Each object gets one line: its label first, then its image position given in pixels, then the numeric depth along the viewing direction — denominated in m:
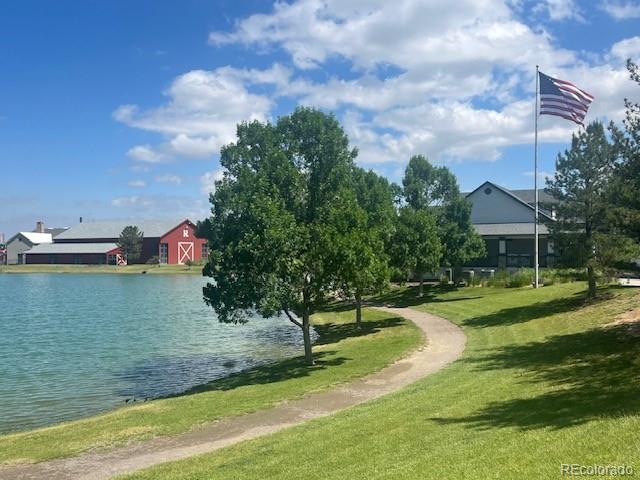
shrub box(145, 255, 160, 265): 113.94
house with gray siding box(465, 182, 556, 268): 53.50
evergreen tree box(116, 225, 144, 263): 112.94
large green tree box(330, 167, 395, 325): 21.19
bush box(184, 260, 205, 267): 107.80
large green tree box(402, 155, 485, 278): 44.47
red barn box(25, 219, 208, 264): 115.25
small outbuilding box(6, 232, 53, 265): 141.50
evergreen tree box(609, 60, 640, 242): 17.36
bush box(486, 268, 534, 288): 40.75
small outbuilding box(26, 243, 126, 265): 117.19
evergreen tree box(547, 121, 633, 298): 27.00
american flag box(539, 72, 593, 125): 29.48
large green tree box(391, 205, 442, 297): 36.88
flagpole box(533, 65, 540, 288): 37.50
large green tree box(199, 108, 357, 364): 20.61
